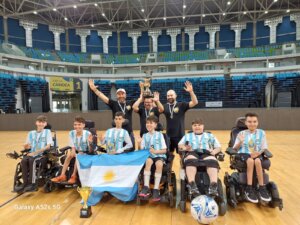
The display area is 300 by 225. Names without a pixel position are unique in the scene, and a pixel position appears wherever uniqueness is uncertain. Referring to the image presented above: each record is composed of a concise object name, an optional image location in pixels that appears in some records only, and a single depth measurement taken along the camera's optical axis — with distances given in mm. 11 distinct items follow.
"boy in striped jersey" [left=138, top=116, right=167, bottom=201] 3009
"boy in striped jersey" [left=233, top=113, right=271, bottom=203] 2877
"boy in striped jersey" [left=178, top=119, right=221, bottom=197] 2732
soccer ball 2258
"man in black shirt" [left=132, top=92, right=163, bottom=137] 3867
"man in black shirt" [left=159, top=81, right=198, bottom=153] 3764
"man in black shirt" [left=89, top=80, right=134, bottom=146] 4027
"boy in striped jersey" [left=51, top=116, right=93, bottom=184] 3547
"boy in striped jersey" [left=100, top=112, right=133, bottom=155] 3521
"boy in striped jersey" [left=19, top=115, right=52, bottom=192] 3443
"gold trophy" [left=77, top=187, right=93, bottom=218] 2686
